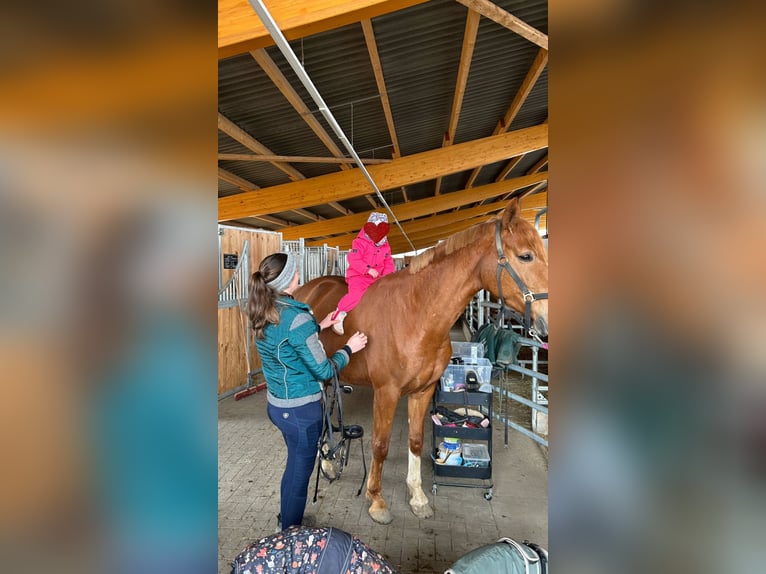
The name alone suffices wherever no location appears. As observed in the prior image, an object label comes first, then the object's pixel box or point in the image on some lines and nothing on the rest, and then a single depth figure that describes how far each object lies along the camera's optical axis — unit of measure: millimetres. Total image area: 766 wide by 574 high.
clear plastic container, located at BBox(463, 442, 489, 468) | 2601
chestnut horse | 1941
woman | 1717
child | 2740
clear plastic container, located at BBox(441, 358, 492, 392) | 2895
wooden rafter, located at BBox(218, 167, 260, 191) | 5070
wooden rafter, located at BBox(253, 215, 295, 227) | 9516
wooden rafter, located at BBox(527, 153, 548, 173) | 7516
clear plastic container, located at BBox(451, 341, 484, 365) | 3230
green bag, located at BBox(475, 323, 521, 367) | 3393
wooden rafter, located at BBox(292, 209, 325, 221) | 9236
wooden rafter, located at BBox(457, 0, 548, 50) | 2369
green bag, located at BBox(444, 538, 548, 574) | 1232
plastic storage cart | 2531
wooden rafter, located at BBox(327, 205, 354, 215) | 8709
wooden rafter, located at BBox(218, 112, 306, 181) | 3613
